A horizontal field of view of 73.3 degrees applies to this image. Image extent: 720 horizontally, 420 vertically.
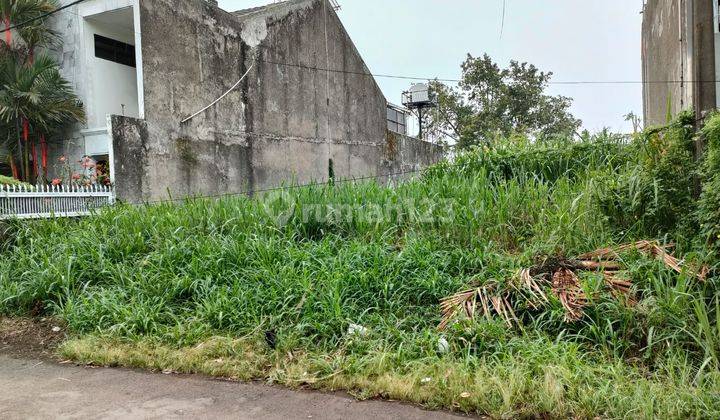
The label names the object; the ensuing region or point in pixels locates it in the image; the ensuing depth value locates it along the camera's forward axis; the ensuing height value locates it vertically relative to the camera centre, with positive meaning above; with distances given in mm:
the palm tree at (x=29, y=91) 8078 +1918
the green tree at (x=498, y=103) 21062 +3894
